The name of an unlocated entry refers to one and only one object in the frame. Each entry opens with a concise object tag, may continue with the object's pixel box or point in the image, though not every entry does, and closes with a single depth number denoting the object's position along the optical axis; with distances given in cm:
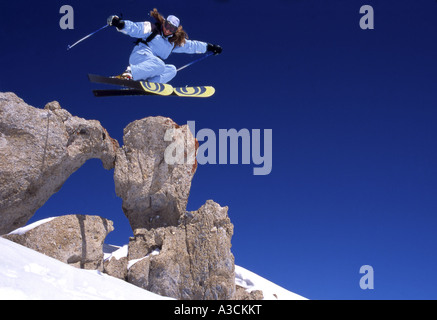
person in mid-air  1201
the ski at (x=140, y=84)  1151
